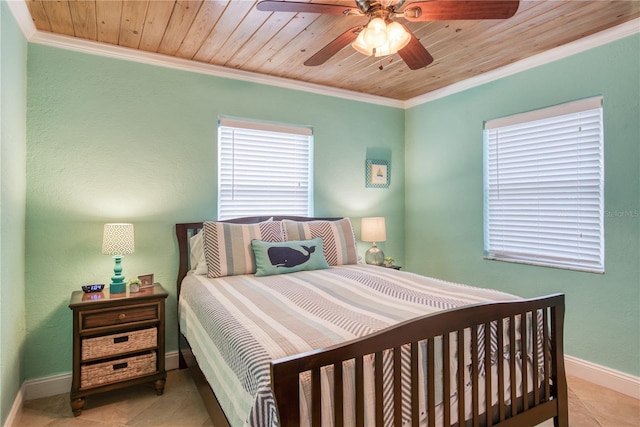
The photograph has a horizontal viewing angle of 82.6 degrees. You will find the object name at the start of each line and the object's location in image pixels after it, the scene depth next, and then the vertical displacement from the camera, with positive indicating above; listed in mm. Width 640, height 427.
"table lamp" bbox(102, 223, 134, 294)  2391 -216
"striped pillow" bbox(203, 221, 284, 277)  2626 -275
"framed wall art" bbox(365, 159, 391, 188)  3924 +407
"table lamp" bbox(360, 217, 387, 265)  3566 -244
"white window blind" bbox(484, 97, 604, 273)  2635 +191
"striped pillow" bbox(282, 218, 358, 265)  3023 -215
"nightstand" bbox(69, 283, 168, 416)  2225 -838
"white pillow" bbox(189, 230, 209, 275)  2705 -344
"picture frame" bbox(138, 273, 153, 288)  2623 -505
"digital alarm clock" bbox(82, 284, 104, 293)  2438 -525
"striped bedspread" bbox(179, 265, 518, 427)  1297 -484
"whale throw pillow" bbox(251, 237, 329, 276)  2656 -348
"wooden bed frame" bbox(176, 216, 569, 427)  1117 -585
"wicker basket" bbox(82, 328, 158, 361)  2248 -851
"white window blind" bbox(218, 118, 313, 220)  3191 +384
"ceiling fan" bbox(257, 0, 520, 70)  1639 +931
